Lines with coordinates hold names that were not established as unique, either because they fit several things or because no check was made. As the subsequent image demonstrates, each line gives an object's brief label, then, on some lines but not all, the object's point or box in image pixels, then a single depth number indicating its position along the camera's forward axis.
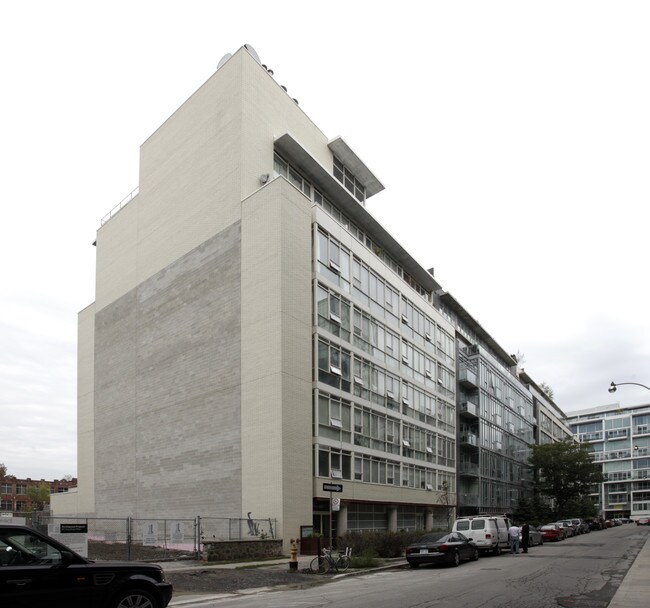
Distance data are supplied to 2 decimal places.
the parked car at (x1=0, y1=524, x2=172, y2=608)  8.16
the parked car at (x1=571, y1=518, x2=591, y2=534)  56.92
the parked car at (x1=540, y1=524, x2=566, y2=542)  44.38
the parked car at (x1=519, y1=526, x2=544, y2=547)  37.69
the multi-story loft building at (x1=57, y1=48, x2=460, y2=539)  31.34
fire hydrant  20.47
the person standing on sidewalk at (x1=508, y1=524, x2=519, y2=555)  30.00
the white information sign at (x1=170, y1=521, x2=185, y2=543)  25.70
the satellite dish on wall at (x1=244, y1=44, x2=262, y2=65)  38.22
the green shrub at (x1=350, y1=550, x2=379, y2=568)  22.39
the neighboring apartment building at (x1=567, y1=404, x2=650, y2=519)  148.88
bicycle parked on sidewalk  20.69
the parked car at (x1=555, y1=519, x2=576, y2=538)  49.18
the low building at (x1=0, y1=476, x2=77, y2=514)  114.69
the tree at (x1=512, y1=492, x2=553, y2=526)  66.19
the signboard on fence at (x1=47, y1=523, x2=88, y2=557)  16.92
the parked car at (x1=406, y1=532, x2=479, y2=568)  22.36
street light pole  33.62
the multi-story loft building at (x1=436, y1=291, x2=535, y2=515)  57.72
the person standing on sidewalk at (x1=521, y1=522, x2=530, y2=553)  31.22
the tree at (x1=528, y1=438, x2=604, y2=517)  72.12
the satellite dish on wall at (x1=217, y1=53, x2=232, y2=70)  40.22
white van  27.81
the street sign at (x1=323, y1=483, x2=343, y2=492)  20.20
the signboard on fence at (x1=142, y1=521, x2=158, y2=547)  24.27
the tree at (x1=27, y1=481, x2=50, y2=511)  105.50
